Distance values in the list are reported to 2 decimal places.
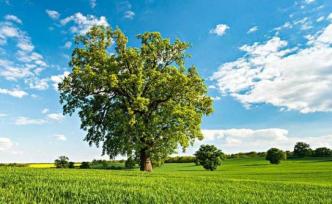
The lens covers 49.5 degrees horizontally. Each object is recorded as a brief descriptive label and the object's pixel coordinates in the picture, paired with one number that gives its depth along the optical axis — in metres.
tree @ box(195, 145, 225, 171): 69.25
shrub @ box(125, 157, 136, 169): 44.17
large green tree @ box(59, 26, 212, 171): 40.47
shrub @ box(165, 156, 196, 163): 105.60
